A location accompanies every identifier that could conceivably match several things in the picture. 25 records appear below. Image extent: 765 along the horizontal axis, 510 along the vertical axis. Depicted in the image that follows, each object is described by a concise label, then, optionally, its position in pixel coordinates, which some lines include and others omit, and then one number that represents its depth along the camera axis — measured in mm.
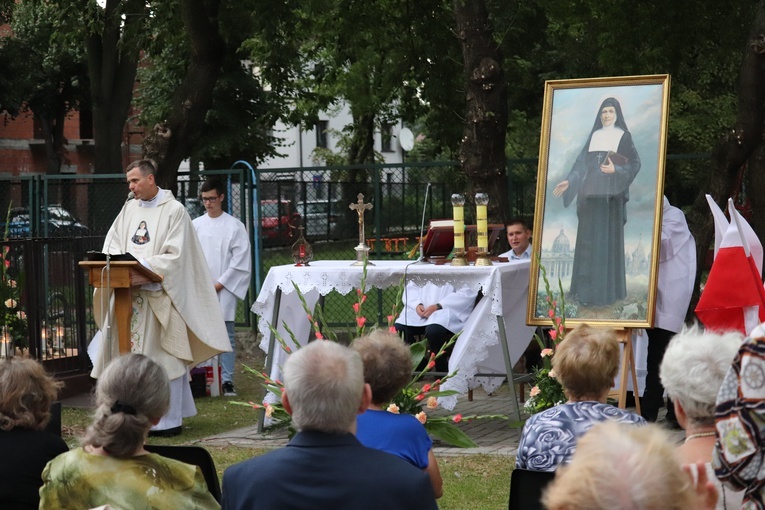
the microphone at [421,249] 14317
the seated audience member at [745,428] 4677
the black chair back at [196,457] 6646
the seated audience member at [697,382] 5286
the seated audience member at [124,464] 5795
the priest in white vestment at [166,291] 14765
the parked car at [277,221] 22487
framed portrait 12844
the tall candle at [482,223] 13497
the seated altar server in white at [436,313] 15828
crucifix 13977
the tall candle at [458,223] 13612
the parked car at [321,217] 22769
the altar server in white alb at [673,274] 13676
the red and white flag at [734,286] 11288
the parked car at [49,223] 22384
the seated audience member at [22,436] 6483
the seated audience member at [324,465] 5042
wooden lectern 13881
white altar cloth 13382
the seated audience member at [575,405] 6781
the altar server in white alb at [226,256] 17928
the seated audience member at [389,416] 6729
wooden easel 12172
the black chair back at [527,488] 6105
